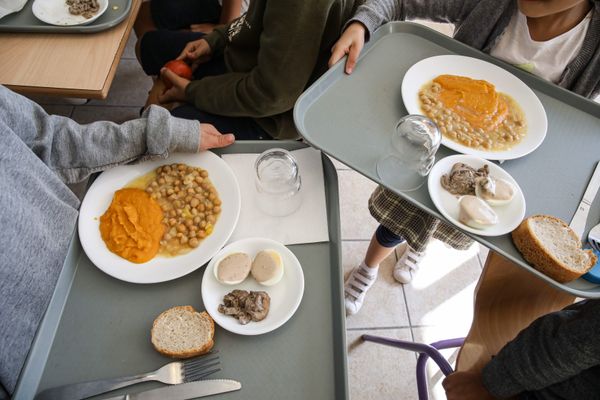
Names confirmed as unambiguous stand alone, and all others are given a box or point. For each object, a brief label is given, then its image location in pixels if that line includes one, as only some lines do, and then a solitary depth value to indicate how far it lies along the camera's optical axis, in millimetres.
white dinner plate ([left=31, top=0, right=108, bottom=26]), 1246
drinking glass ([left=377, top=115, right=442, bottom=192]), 924
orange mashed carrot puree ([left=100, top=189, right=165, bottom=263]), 833
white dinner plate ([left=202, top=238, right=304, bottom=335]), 745
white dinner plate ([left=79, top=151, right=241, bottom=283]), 806
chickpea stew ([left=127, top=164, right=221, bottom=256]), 861
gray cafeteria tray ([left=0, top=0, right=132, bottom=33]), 1224
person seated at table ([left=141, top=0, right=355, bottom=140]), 1063
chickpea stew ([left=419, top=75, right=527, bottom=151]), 1004
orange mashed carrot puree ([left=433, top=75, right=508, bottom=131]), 1049
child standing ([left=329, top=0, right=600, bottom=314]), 1066
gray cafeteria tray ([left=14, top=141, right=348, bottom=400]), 712
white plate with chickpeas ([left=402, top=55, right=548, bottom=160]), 989
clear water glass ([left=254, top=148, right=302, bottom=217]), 910
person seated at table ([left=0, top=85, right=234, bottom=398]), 748
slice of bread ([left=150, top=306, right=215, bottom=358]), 722
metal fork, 677
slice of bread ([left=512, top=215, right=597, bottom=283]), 763
